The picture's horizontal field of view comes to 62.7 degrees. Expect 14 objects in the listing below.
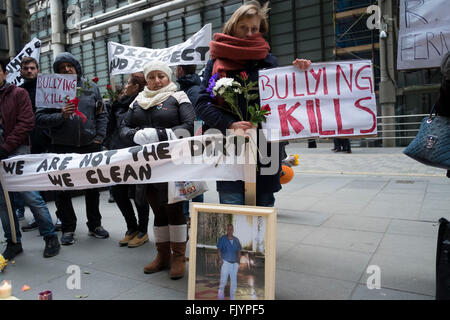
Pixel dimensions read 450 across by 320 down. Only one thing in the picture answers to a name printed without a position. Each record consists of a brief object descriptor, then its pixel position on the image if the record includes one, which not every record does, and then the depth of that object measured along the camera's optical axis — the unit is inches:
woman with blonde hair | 102.0
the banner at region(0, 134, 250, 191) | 109.7
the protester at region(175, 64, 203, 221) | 177.2
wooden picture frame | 87.8
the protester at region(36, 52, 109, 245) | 162.1
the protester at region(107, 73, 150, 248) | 163.3
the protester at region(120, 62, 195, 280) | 124.0
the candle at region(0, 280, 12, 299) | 83.4
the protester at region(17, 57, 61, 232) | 185.6
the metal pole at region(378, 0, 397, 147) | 605.3
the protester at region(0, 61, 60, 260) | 146.3
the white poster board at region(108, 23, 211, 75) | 223.5
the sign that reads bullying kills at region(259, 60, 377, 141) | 101.1
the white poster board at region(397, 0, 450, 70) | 112.8
